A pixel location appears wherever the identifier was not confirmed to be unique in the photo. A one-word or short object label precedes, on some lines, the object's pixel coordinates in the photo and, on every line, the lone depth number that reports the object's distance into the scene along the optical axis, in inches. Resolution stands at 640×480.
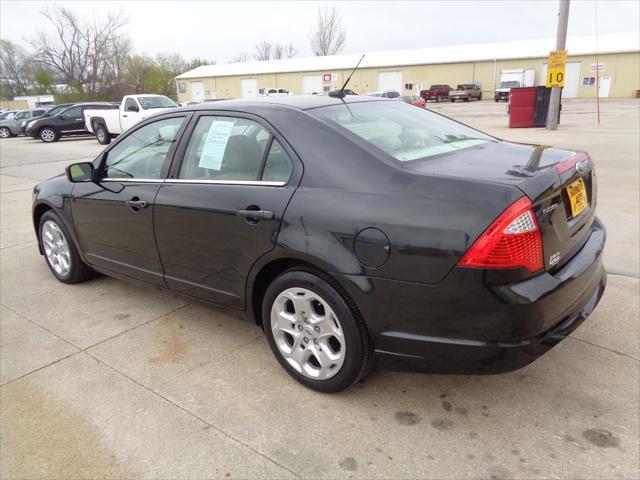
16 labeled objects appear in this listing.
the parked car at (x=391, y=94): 970.7
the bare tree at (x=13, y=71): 2754.2
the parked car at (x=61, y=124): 848.9
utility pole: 554.9
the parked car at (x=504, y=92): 1662.2
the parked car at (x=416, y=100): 1138.2
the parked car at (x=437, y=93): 1862.7
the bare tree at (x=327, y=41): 2714.1
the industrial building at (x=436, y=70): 1777.8
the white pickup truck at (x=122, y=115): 682.2
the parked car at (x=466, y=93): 1792.6
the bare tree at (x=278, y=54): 3287.4
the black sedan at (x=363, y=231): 82.8
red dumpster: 649.6
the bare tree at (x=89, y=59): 2230.6
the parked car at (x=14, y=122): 1046.4
